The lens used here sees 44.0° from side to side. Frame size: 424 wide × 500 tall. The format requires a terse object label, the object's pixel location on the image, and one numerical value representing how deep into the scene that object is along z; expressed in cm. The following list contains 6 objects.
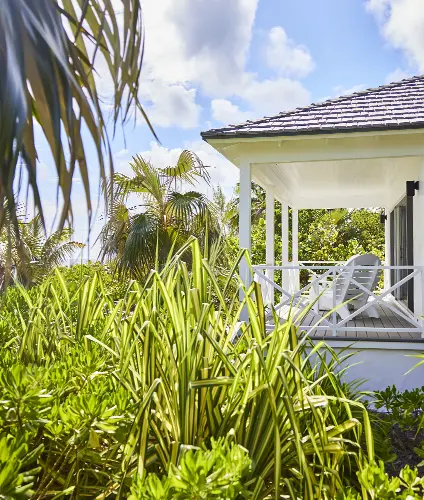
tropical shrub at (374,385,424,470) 288
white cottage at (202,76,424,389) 627
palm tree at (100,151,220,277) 1049
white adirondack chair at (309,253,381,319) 795
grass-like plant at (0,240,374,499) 175
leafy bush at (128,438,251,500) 140
